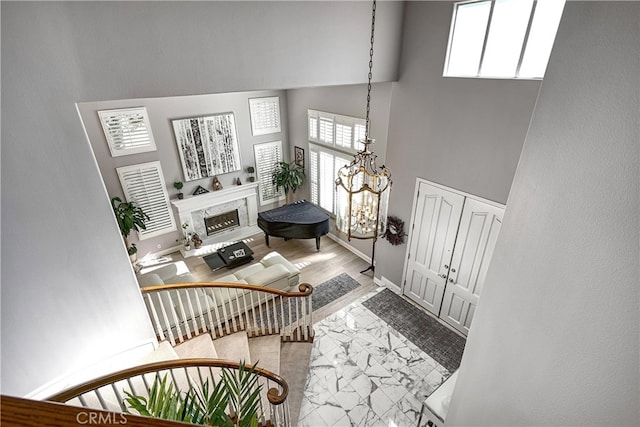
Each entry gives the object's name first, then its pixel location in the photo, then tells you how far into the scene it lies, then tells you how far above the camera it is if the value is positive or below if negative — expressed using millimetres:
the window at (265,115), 7543 -890
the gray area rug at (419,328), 4656 -3764
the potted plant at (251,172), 7889 -2217
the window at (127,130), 5957 -969
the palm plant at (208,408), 1906 -1925
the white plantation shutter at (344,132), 6254 -1066
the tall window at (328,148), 6270 -1444
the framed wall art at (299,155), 7976 -1883
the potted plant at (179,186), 6994 -2232
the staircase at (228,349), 2650 -2989
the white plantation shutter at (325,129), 6730 -1085
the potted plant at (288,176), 7957 -2345
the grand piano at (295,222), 6938 -3002
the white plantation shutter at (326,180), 7125 -2238
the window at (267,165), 7980 -2117
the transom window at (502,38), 3273 +370
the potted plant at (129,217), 6039 -2532
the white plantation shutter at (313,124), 7090 -1041
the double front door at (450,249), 4289 -2432
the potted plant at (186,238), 7397 -3481
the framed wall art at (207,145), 6852 -1437
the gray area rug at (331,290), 5697 -3775
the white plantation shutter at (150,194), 6449 -2286
